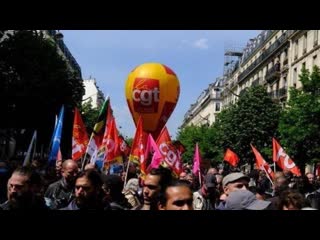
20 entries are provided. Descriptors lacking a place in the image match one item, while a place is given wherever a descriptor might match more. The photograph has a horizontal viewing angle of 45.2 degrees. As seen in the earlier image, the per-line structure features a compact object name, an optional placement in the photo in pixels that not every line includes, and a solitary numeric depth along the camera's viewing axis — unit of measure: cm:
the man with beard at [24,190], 262
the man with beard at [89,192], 276
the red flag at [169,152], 619
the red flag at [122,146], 707
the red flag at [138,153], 602
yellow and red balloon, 1400
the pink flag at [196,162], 820
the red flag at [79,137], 669
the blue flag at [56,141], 621
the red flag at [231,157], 1401
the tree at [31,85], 2010
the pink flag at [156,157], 629
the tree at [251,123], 2823
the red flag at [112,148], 646
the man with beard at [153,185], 298
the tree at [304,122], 1880
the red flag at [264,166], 753
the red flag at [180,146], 867
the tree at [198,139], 4342
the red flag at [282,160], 780
